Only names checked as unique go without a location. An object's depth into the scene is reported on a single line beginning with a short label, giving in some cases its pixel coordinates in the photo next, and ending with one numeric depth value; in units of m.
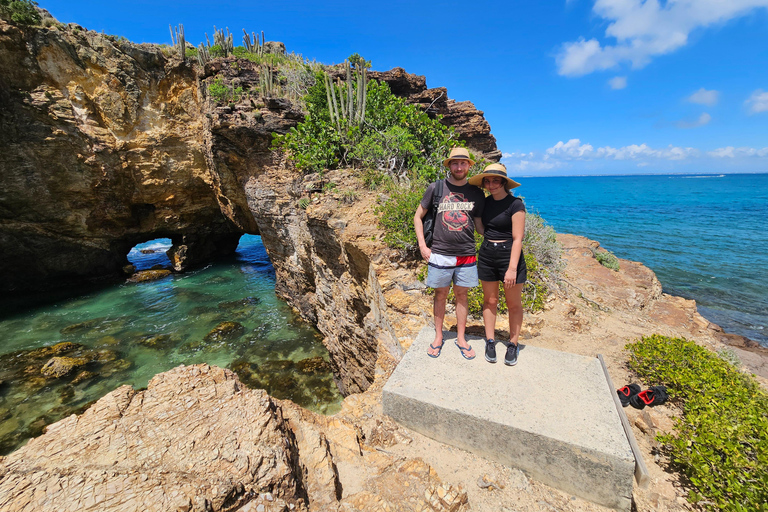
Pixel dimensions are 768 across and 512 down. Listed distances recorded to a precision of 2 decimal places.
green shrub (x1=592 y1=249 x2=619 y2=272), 11.11
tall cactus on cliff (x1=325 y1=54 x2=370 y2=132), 8.84
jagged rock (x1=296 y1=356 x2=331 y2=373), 8.27
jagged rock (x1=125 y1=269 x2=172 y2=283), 16.07
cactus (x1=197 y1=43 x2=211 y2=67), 12.41
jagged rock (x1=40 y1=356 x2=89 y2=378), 8.12
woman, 3.29
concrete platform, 2.49
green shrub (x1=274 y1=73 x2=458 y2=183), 7.73
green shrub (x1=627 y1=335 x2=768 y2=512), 2.46
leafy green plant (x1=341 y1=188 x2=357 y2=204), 7.11
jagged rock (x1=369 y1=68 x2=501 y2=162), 13.77
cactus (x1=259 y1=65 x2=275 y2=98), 10.97
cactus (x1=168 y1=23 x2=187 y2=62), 12.35
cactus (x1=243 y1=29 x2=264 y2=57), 15.59
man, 3.51
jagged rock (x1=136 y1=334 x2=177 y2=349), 9.63
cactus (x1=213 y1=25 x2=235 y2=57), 14.75
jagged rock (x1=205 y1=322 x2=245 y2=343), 9.86
